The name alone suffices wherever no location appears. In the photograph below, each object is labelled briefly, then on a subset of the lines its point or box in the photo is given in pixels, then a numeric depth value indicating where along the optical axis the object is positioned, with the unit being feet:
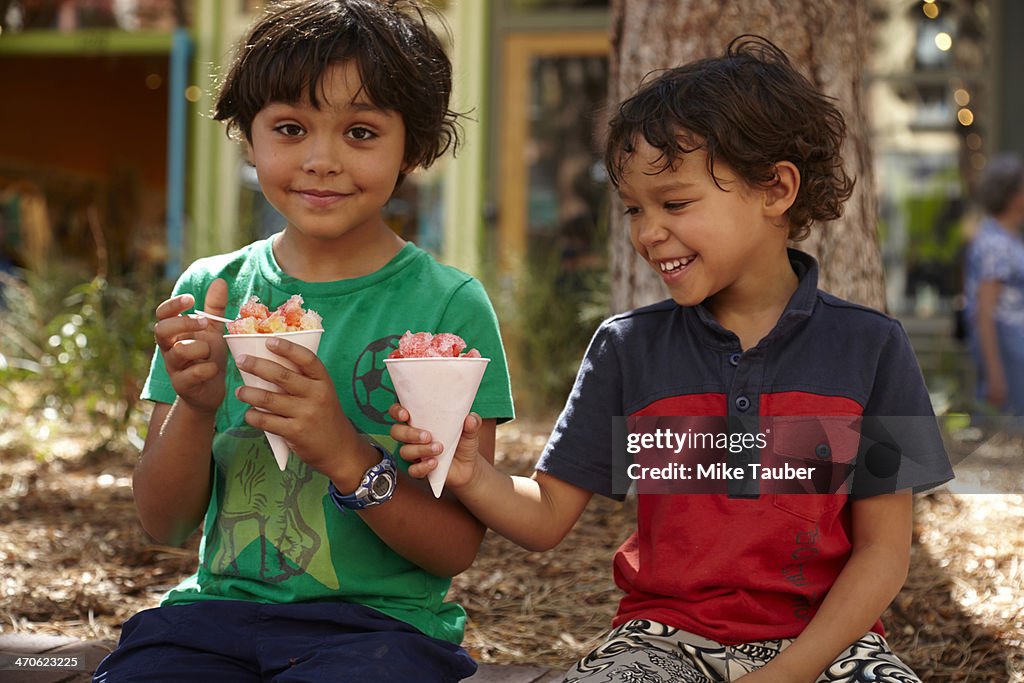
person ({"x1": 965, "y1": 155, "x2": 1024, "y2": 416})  22.20
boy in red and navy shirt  6.75
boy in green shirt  6.48
